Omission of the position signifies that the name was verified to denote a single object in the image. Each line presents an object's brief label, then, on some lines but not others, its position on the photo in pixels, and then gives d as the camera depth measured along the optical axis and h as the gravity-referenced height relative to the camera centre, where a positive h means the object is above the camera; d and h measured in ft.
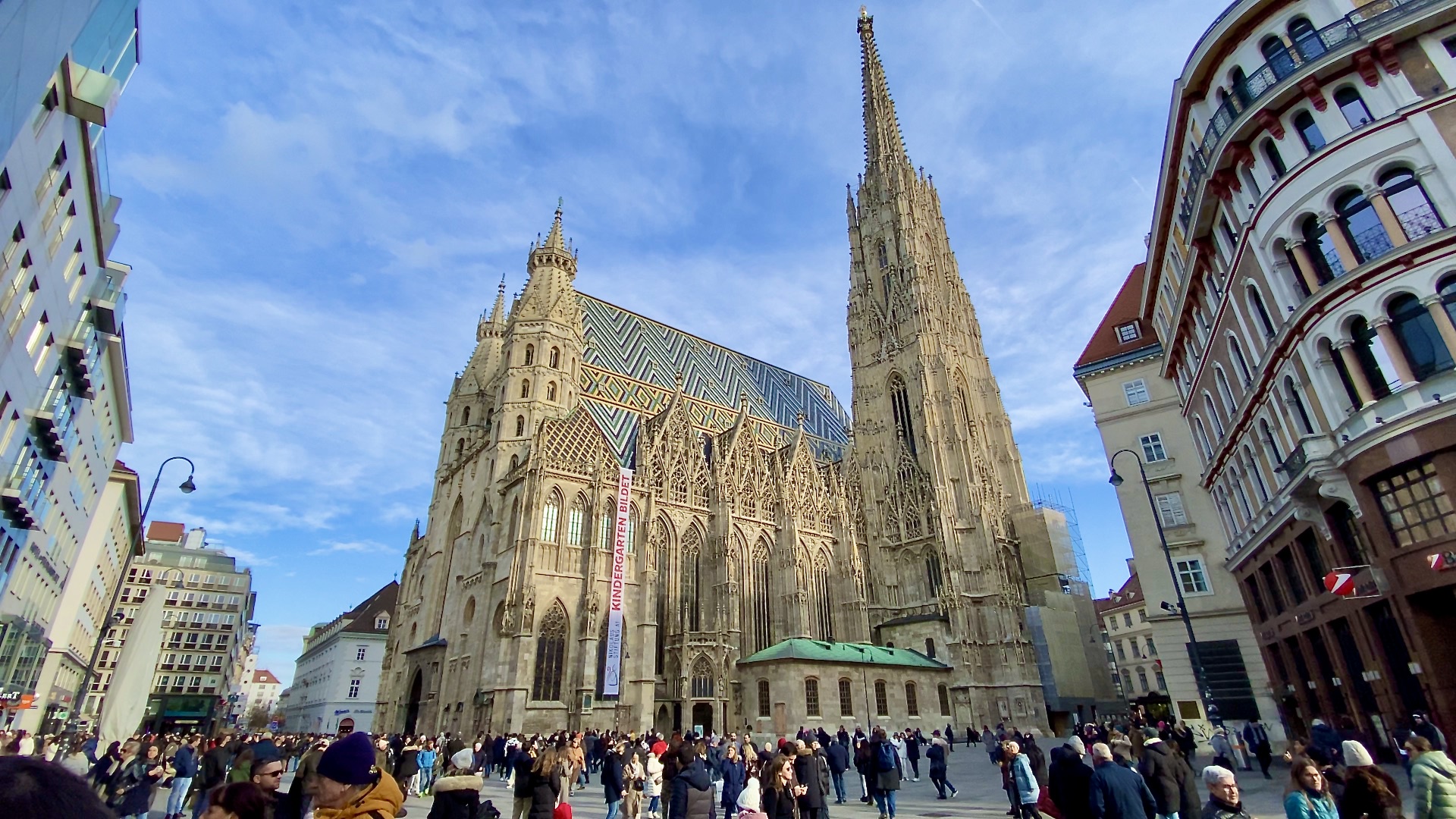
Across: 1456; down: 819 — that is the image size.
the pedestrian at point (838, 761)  51.62 -2.57
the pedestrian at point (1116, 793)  21.53 -2.16
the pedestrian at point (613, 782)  39.63 -2.72
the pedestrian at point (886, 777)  43.11 -3.05
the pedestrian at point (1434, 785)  19.07 -1.91
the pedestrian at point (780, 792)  30.35 -2.67
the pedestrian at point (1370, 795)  17.78 -1.97
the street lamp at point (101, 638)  58.95 +7.92
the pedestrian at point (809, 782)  32.50 -2.45
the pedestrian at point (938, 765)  55.01 -3.17
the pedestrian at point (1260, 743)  52.95 -2.16
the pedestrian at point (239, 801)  10.82 -0.89
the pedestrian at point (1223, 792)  17.71 -1.80
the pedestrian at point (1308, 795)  18.33 -2.02
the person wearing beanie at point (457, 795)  19.95 -1.65
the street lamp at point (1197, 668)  56.03 +3.76
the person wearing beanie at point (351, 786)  12.53 -0.84
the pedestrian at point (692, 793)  25.71 -2.24
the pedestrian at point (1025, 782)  32.73 -2.69
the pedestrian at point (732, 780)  42.29 -2.94
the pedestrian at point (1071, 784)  23.63 -2.08
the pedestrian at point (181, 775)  41.24 -1.92
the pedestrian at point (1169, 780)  26.11 -2.25
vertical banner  109.29 +20.66
